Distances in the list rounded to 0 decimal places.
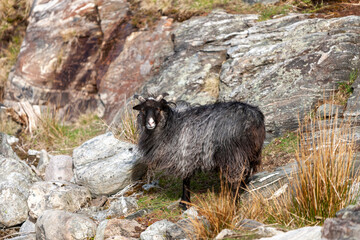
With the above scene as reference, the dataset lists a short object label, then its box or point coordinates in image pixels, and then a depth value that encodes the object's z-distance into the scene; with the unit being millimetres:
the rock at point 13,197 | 14570
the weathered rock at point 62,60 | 24078
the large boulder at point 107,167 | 15031
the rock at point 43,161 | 18109
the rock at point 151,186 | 14828
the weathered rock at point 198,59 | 18812
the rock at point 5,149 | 18203
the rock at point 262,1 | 21945
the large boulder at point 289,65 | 15766
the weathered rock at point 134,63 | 21703
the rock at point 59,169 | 16859
